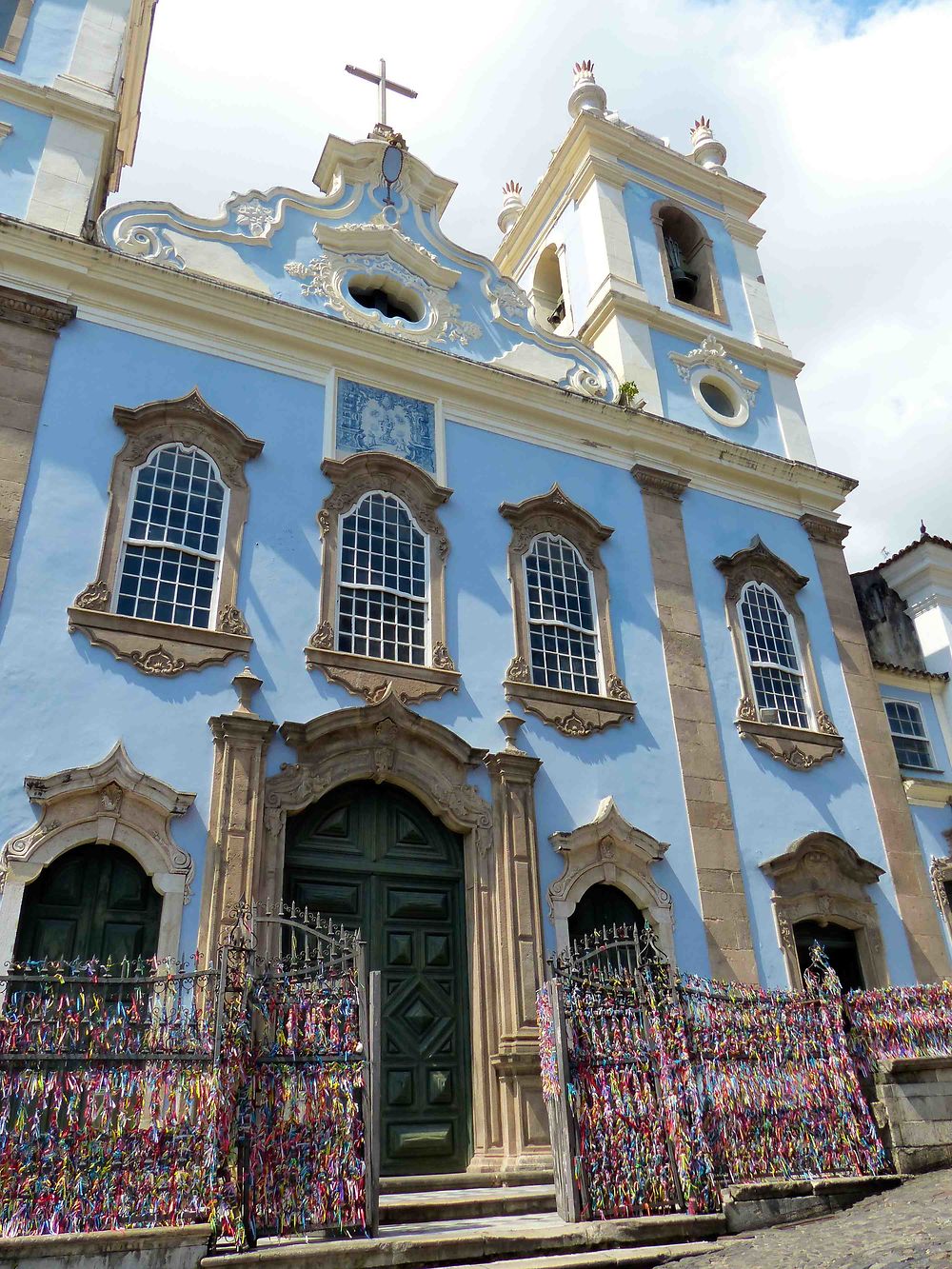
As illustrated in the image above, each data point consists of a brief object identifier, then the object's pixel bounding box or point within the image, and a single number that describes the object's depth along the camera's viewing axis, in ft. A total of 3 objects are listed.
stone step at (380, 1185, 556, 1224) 22.74
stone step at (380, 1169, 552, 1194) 27.09
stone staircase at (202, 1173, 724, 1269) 17.47
